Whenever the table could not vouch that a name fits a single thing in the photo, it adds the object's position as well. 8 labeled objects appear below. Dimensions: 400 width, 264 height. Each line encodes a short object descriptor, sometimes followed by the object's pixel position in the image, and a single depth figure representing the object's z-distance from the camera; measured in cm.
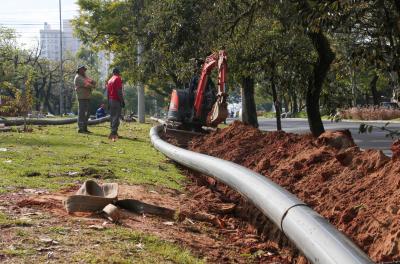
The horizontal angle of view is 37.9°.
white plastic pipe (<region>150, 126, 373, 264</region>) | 332
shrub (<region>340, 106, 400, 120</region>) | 3983
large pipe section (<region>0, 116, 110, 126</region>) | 2038
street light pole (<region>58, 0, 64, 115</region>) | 7327
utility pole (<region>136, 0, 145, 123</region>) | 3556
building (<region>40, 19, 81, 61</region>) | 14340
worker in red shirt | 1625
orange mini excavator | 1452
